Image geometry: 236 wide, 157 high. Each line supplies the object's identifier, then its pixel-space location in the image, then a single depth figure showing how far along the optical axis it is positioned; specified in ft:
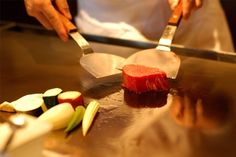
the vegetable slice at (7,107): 2.52
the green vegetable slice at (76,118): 2.33
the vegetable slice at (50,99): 2.54
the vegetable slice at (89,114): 2.33
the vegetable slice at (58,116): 2.32
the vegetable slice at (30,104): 2.47
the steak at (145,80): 2.72
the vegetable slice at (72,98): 2.51
